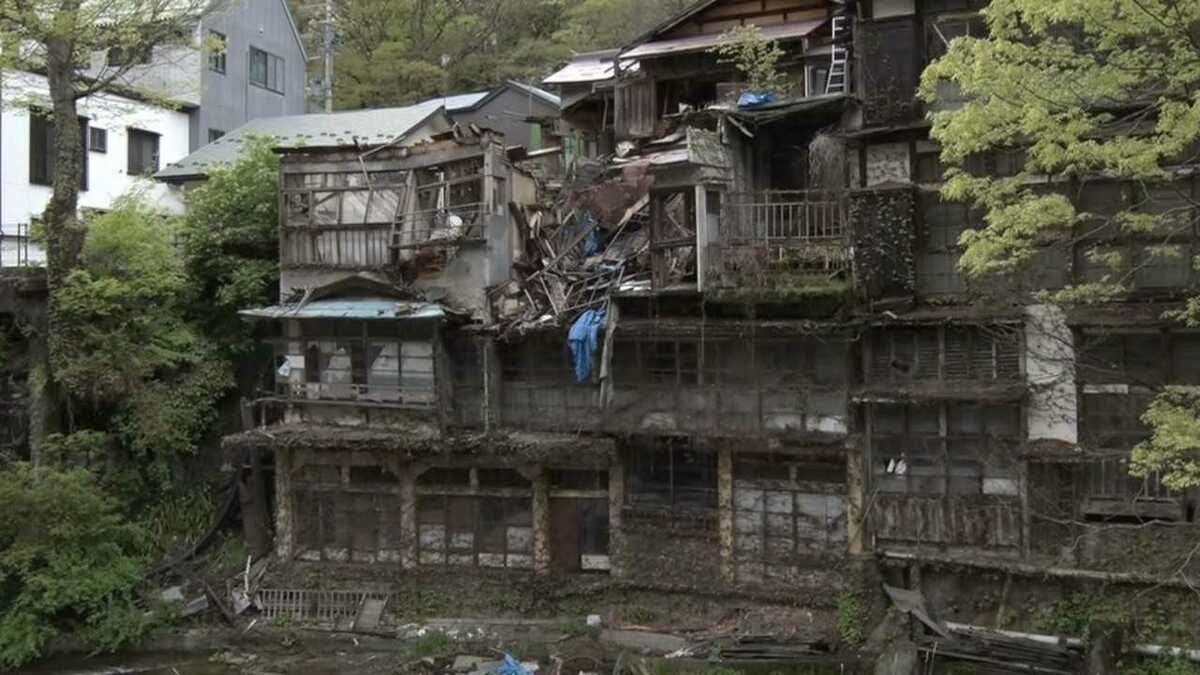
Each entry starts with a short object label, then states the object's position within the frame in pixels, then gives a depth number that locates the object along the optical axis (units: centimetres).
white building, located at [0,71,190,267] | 3142
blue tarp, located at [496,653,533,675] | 1958
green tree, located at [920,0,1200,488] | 1146
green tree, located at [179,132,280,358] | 2727
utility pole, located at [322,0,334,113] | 4608
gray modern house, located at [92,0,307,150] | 3750
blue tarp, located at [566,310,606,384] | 2183
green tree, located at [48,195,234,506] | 2533
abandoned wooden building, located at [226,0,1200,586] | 1947
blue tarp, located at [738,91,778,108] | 2255
